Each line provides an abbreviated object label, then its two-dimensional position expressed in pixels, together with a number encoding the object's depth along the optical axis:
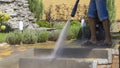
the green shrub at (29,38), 6.41
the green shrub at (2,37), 6.81
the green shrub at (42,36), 6.65
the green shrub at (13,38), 6.36
